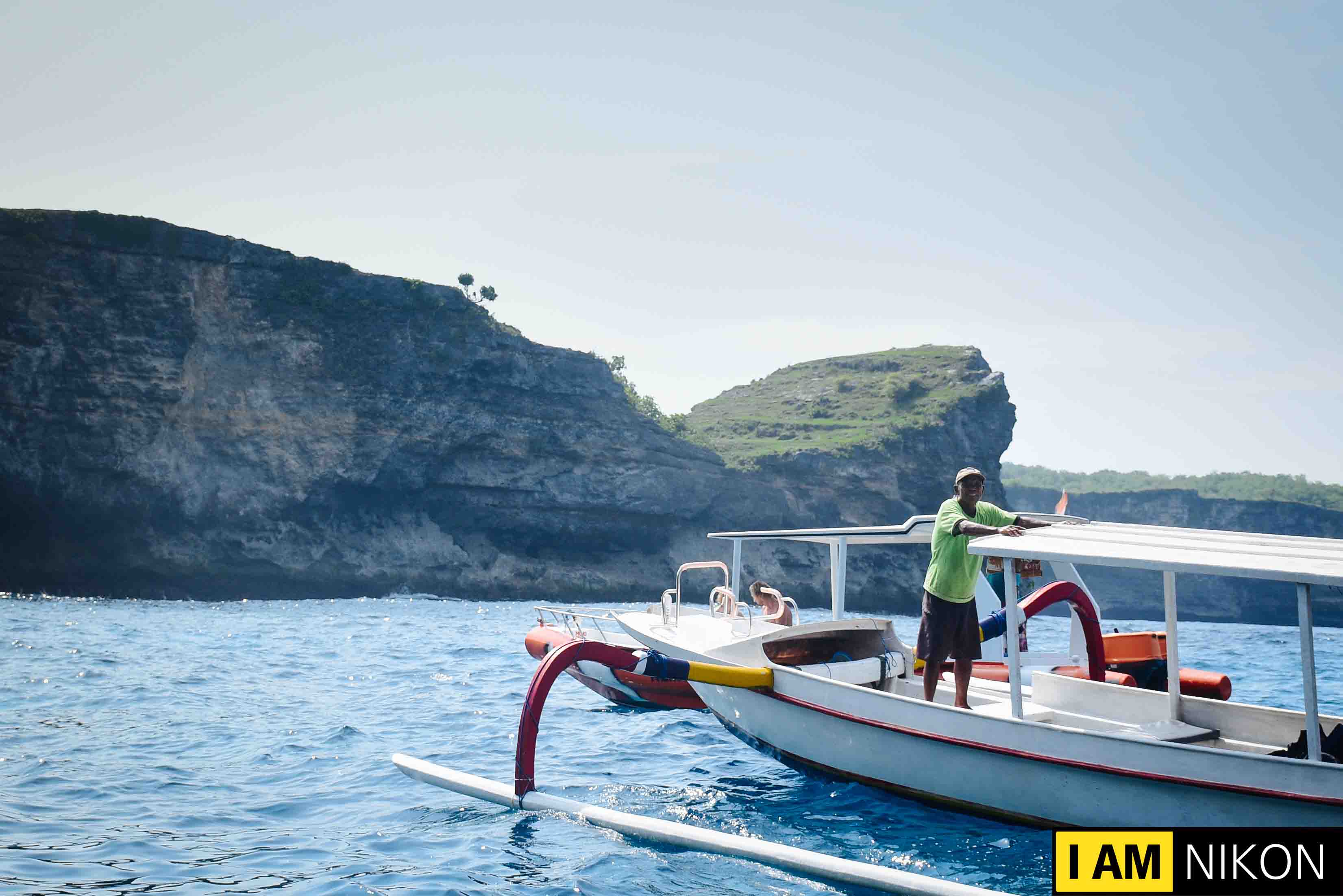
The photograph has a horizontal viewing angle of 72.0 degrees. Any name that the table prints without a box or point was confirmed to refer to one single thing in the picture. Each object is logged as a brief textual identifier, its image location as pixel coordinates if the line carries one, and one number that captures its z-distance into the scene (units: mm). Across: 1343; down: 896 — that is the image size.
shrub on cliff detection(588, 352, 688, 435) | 72750
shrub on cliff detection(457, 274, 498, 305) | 77750
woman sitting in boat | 13164
